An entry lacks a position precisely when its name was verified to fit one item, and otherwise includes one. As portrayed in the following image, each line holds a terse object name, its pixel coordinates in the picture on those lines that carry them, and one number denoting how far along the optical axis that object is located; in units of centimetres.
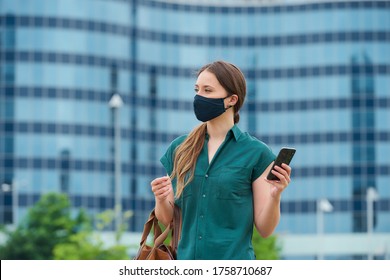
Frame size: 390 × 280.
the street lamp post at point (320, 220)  9728
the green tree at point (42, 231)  7550
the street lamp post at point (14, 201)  9794
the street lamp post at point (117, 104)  5373
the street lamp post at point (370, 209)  9953
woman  750
